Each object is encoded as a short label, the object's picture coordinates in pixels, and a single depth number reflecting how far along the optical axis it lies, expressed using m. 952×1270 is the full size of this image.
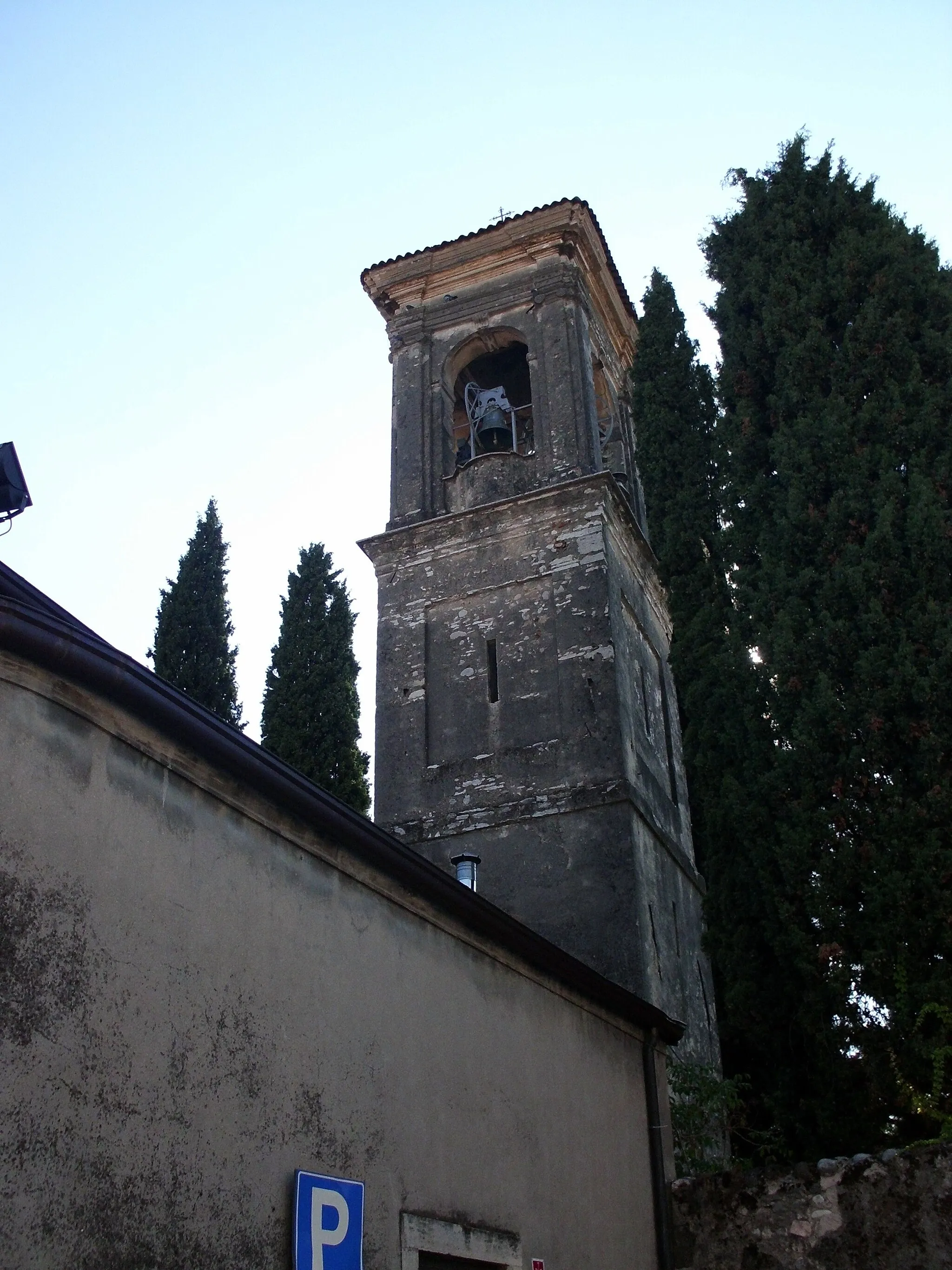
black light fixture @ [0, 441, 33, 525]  5.83
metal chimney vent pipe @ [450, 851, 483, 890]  10.68
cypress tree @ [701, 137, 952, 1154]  9.09
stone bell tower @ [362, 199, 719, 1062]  12.66
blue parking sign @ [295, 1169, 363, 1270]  4.96
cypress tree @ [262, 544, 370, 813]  16.84
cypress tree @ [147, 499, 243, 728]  17.23
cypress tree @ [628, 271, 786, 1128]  10.60
